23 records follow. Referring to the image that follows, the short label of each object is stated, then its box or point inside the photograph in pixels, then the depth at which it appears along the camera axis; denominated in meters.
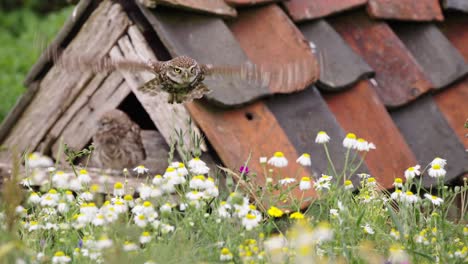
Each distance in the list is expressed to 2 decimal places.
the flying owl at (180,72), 9.03
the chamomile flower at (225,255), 6.58
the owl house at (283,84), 9.95
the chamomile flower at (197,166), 7.71
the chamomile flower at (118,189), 7.85
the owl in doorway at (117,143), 11.65
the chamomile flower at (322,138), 8.31
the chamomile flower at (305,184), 7.68
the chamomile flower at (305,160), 8.28
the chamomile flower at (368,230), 7.23
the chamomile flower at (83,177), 7.95
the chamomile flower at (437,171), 7.99
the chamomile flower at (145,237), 6.75
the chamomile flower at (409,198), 7.52
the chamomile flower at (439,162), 8.13
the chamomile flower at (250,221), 6.74
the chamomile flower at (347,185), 7.61
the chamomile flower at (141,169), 8.40
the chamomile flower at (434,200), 7.49
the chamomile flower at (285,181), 7.87
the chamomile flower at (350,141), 8.23
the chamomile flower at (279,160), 8.09
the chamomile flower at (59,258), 6.53
